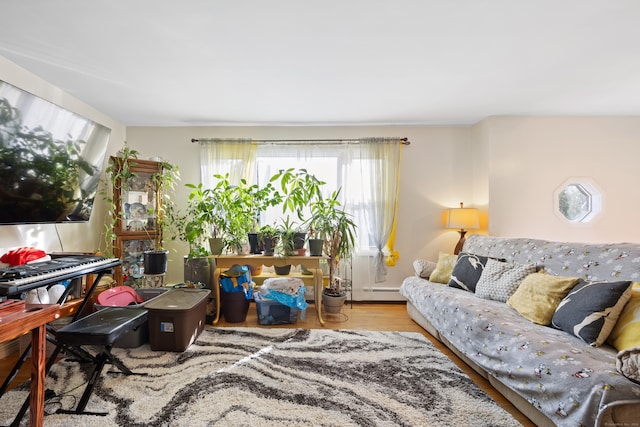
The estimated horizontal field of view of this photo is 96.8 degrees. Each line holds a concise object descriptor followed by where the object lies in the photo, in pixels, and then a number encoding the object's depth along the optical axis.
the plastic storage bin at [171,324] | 2.16
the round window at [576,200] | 3.38
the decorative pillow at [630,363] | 1.09
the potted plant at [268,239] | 2.89
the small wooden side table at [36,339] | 1.21
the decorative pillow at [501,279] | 2.22
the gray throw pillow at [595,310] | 1.49
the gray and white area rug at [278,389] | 1.48
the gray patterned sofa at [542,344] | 1.12
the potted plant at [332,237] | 3.06
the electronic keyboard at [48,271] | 1.38
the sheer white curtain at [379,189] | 3.57
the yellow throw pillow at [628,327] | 1.38
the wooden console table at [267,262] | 2.84
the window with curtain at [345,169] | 3.57
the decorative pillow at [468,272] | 2.55
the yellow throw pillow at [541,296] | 1.80
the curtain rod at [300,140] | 3.57
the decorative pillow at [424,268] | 3.09
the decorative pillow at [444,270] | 2.86
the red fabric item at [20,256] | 1.84
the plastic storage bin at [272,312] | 2.80
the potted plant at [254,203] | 2.99
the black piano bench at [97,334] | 1.56
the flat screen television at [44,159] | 1.75
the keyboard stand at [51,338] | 1.40
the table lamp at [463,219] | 3.33
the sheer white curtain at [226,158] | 3.56
